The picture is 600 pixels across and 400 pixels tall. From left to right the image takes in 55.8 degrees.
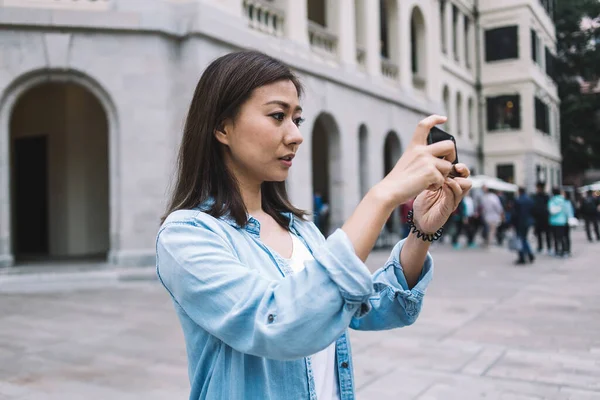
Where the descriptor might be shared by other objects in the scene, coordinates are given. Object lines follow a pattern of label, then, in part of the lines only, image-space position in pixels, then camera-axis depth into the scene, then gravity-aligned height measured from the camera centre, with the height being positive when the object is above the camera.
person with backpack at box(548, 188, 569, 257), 14.50 -0.50
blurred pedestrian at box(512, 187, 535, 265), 13.07 -0.50
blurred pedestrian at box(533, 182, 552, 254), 15.03 -0.30
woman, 1.16 -0.11
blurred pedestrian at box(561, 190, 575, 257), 14.60 -0.88
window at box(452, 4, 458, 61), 30.57 +9.34
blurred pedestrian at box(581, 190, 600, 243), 20.80 -0.46
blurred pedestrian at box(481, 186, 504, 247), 16.83 -0.28
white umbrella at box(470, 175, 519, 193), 22.28 +0.70
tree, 44.16 +9.99
